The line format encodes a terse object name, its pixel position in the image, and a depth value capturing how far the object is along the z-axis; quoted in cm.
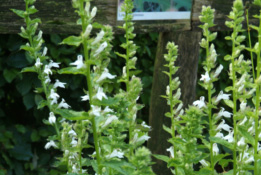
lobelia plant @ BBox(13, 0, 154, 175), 199
